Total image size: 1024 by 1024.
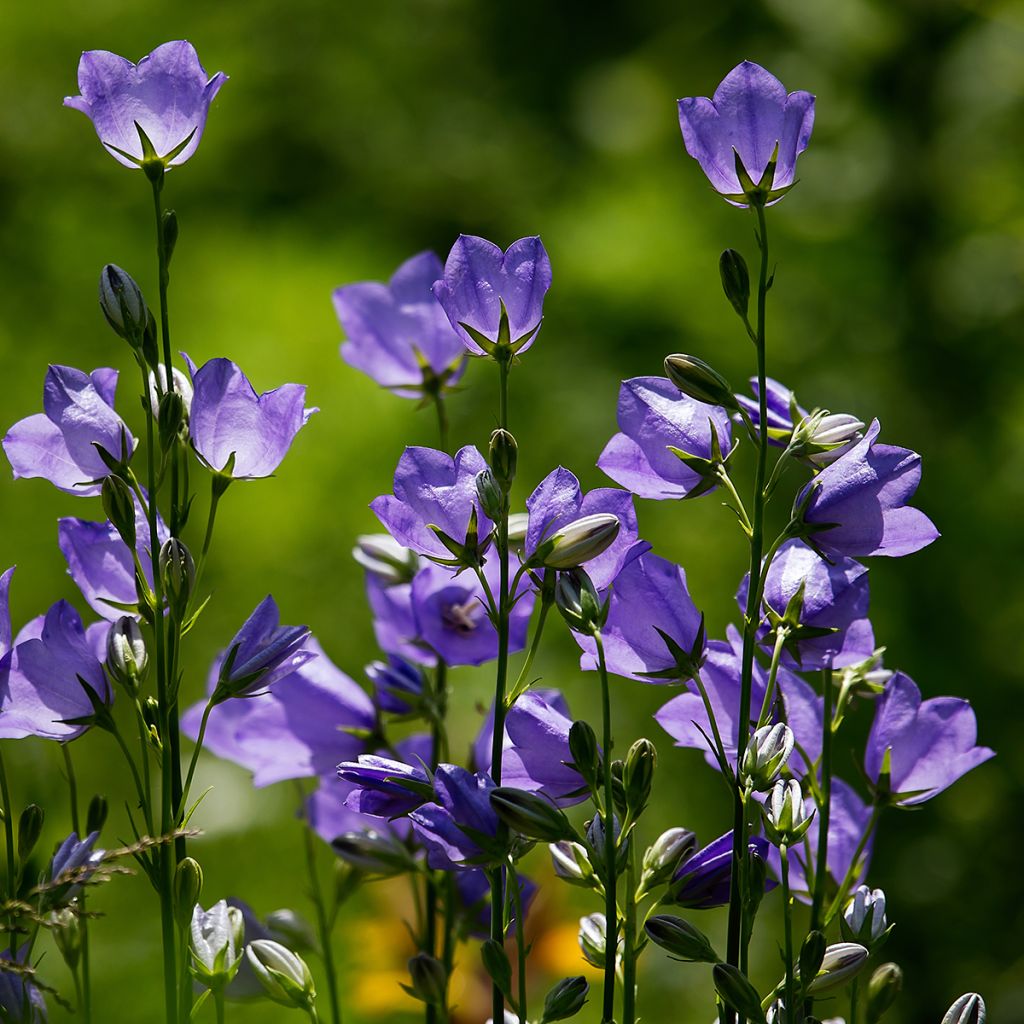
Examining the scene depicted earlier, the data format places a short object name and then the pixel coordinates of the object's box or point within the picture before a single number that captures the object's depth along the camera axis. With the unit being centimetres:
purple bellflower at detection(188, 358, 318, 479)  239
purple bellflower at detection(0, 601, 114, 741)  238
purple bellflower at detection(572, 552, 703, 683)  239
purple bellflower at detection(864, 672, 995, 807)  242
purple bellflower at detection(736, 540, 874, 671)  238
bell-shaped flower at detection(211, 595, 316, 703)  238
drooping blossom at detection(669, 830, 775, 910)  238
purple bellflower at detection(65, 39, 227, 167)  240
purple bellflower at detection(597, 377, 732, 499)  239
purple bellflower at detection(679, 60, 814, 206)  239
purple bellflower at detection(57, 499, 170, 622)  241
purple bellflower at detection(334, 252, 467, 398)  252
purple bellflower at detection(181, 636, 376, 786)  248
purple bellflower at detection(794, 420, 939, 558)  238
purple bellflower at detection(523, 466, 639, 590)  238
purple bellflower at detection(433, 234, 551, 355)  239
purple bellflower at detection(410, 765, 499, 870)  236
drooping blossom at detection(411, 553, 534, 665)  246
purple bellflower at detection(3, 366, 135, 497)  239
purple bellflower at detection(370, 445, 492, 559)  238
